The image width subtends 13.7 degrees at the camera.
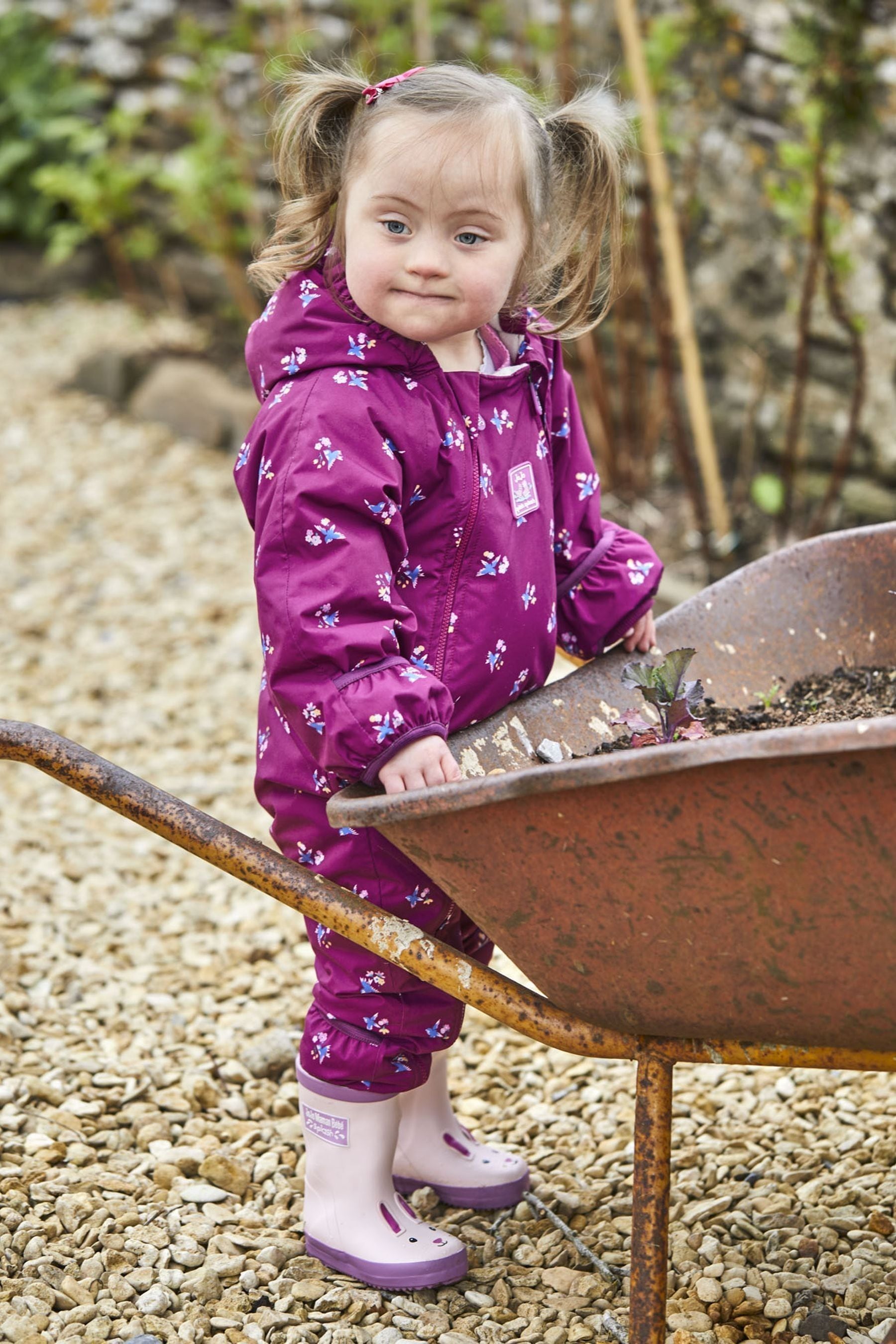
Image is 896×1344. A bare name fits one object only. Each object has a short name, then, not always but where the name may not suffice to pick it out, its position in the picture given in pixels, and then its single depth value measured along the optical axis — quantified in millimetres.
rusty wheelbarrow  2165
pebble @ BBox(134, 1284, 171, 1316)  2466
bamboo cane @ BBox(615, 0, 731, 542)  3616
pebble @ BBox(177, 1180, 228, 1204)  2597
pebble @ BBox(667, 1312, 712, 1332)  2453
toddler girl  2340
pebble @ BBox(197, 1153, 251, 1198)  2626
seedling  2426
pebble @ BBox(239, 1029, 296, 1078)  2800
